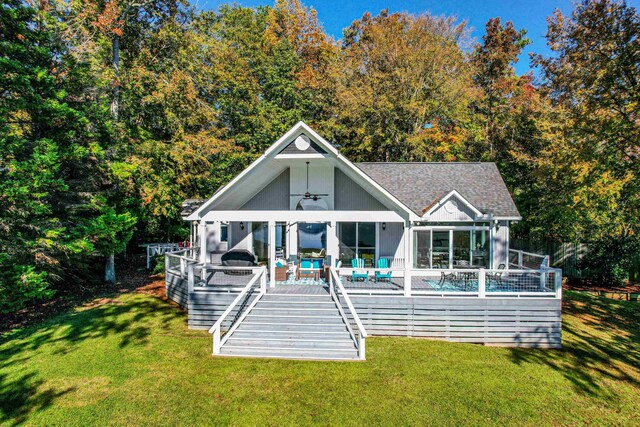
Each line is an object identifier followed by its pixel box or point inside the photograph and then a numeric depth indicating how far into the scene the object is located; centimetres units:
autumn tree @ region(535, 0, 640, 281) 1317
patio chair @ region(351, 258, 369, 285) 1158
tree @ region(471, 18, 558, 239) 2255
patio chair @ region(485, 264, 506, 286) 1203
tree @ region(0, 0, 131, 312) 1121
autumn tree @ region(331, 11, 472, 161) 2588
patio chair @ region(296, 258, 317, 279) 1348
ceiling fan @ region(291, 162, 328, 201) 1411
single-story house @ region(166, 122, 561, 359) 1043
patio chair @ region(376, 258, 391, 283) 1196
